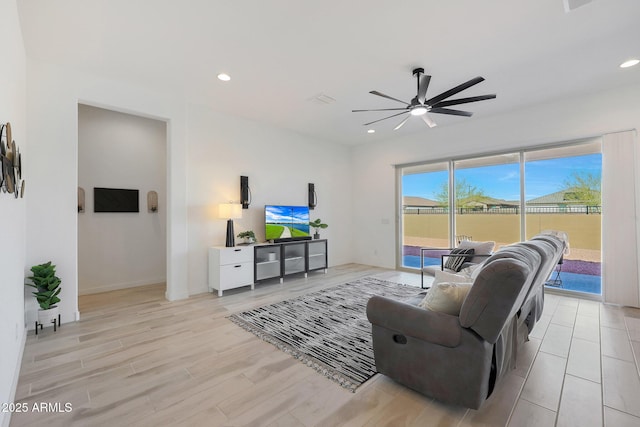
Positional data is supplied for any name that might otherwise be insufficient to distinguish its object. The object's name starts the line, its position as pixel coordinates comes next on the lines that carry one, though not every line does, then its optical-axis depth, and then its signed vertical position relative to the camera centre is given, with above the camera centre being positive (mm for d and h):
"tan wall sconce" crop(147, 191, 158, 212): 5230 +237
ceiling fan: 2988 +1315
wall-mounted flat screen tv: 4672 +242
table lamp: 4562 -3
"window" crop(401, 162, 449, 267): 5812 +70
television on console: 5254 -188
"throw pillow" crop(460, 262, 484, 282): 2165 -590
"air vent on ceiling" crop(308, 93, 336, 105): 4172 +1738
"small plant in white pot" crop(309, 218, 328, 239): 5859 -255
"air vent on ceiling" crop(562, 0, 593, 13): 2193 +1656
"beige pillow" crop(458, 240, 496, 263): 4164 -543
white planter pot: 3037 -1114
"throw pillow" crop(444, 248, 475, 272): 4092 -703
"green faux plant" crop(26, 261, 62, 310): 2963 -745
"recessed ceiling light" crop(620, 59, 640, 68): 3197 +1722
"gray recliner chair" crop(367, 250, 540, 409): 1610 -817
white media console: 4402 -863
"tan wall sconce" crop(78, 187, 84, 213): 4478 +227
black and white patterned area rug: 2337 -1270
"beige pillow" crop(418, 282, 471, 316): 1857 -574
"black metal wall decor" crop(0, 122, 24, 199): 1756 +364
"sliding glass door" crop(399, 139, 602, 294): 4277 +164
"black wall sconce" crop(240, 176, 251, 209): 5039 +384
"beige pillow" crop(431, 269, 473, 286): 2352 -565
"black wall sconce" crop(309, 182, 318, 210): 6180 +373
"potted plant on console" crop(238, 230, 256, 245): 4883 -401
